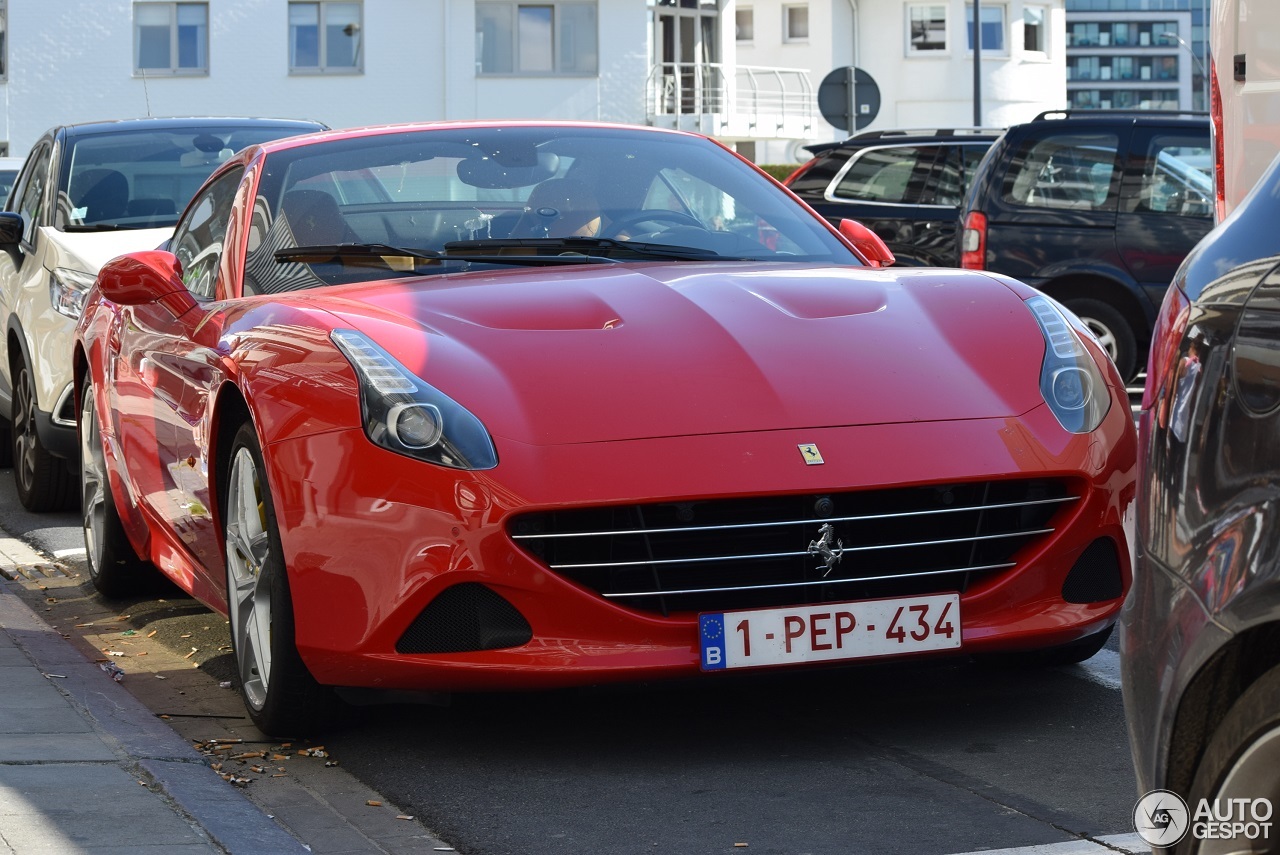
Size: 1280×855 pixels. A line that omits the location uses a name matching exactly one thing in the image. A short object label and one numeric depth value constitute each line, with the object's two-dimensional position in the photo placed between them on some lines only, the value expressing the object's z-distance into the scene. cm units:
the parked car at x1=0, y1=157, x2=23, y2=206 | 1678
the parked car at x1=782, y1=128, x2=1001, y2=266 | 1444
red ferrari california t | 425
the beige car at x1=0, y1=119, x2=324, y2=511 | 884
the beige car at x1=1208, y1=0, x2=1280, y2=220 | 692
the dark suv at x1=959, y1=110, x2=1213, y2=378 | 1239
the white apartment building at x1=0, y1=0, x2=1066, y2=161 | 4106
